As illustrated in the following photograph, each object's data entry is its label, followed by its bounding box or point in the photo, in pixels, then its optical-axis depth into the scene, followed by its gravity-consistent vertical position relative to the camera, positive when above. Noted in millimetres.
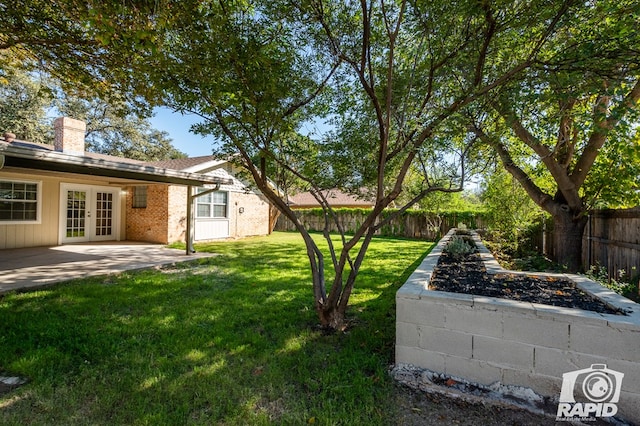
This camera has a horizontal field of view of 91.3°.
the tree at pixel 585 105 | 2938 +1359
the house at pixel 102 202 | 8531 +429
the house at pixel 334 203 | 24227 +1163
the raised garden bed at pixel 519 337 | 2232 -928
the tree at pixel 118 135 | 22859 +6409
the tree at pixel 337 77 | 3191 +1631
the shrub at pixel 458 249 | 5949 -585
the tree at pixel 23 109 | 17438 +5978
